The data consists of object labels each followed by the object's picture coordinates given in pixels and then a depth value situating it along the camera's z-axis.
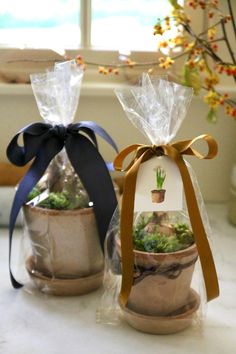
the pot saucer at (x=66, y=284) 1.14
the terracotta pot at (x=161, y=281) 1.03
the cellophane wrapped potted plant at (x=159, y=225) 1.03
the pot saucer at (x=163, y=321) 1.05
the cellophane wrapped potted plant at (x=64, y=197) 1.13
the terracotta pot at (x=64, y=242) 1.12
